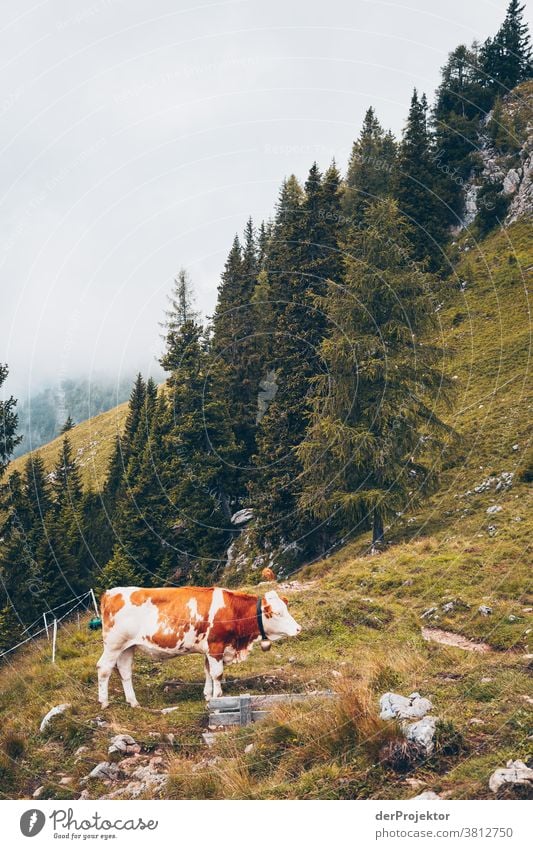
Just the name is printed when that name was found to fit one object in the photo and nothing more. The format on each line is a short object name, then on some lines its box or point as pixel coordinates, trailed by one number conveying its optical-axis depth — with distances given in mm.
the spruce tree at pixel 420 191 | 47469
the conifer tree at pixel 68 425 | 80762
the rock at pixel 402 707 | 7773
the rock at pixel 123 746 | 8602
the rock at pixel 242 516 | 34875
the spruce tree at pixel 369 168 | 56422
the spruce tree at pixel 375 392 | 22344
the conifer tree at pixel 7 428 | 30766
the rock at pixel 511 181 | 53628
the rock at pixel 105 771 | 8195
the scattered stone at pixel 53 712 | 9734
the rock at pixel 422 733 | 7098
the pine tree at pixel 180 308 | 40906
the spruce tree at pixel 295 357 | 28641
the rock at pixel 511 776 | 6492
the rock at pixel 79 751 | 8702
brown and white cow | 9875
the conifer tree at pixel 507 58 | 71938
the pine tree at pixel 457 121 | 57438
